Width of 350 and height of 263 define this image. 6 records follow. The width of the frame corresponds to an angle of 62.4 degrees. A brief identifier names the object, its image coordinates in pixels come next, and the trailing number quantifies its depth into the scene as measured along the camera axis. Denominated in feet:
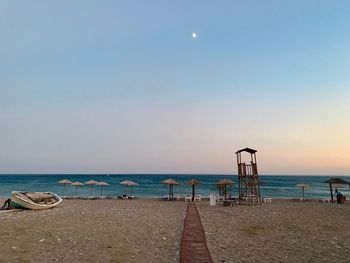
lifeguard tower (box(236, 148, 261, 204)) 82.94
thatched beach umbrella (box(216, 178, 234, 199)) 91.42
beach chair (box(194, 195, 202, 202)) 98.43
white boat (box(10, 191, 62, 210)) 63.93
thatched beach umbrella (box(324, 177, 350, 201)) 99.35
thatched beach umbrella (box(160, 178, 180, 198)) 105.09
